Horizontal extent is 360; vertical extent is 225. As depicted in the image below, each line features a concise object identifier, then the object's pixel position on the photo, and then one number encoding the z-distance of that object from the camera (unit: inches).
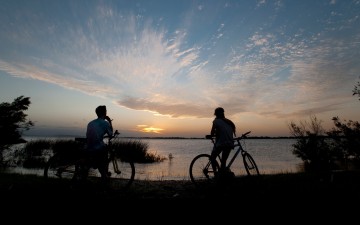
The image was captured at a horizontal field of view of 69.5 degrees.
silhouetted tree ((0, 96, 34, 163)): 660.7
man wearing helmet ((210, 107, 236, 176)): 308.7
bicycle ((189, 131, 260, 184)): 320.2
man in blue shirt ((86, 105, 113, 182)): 260.2
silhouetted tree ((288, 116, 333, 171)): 616.4
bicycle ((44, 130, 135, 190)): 263.6
